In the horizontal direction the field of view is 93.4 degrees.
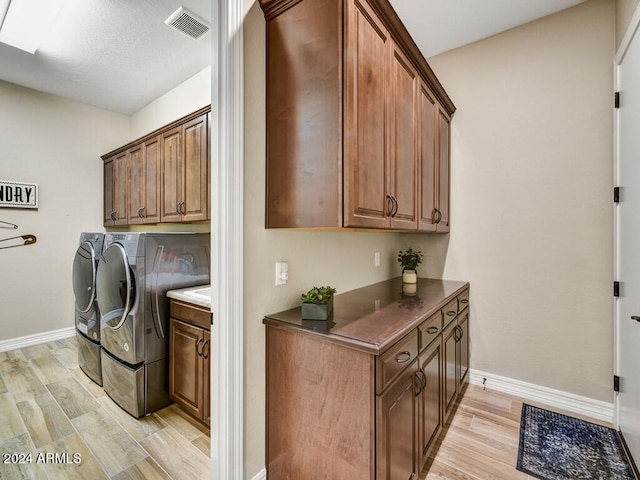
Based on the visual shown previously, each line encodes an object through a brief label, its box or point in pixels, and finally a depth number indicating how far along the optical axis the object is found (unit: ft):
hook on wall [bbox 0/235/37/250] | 10.94
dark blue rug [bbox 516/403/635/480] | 5.24
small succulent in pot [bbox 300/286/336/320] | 4.74
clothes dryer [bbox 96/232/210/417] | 6.70
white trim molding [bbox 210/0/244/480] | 4.36
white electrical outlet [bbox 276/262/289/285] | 5.13
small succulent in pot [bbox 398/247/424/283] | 7.59
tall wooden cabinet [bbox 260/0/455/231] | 4.16
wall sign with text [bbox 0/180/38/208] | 10.62
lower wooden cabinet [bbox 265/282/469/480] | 3.78
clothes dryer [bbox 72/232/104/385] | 8.18
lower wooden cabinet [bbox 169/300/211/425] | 6.22
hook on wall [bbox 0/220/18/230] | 10.67
